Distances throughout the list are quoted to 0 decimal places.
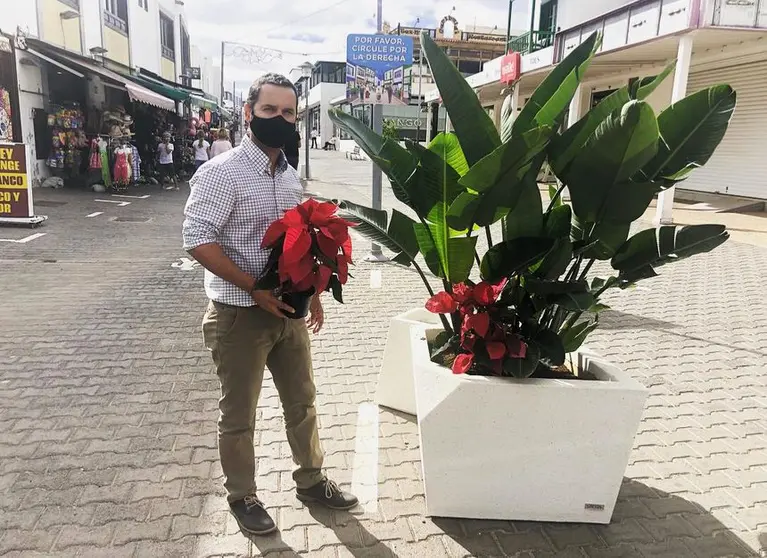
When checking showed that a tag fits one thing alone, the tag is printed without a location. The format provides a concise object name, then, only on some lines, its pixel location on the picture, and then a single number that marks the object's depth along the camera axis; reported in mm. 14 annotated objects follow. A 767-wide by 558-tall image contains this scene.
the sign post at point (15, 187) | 9891
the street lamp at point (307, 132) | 22594
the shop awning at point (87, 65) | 13781
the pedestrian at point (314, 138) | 65538
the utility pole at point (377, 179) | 8164
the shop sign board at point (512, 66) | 18844
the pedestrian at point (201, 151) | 17453
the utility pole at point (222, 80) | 41866
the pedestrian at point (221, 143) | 15805
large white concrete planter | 2635
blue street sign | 7949
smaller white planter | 3732
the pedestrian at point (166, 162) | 17547
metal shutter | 13953
